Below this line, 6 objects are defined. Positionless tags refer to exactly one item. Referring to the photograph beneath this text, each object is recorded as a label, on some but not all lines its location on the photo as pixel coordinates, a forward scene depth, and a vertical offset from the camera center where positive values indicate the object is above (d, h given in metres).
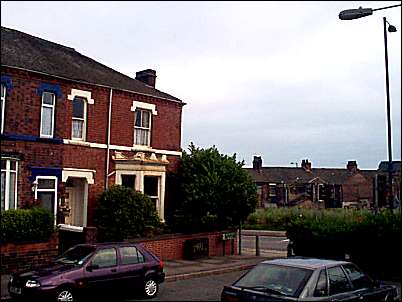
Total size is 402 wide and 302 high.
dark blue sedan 8.80 -1.27
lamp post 15.46 +5.13
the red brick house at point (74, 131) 19.81 +2.83
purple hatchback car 11.73 -1.58
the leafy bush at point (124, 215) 21.06 -0.45
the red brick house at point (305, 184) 71.25 +2.64
